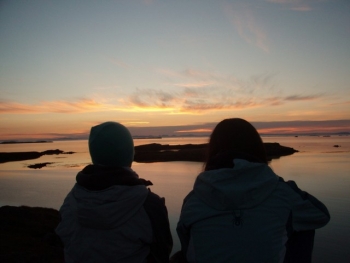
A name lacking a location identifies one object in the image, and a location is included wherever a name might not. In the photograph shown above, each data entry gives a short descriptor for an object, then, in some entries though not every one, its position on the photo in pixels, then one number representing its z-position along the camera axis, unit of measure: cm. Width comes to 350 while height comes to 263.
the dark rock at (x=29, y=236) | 597
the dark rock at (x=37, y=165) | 3085
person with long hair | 175
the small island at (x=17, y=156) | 4316
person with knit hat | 209
